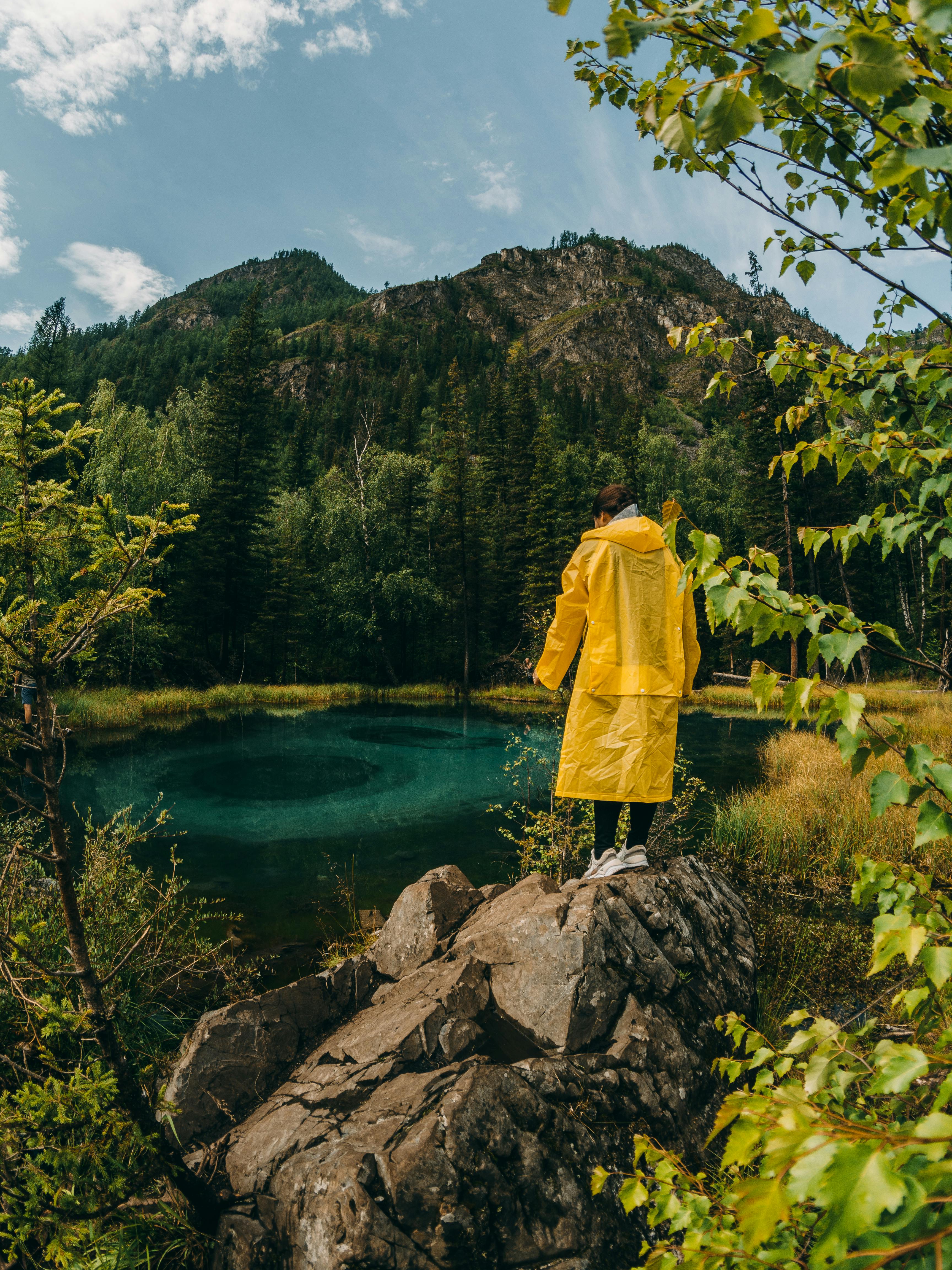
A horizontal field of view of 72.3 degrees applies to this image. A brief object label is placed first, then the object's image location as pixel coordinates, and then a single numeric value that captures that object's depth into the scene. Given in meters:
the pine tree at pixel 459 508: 31.11
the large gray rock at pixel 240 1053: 2.84
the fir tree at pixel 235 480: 27.05
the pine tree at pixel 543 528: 30.58
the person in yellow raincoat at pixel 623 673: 3.46
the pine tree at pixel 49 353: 33.50
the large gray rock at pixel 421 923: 3.74
